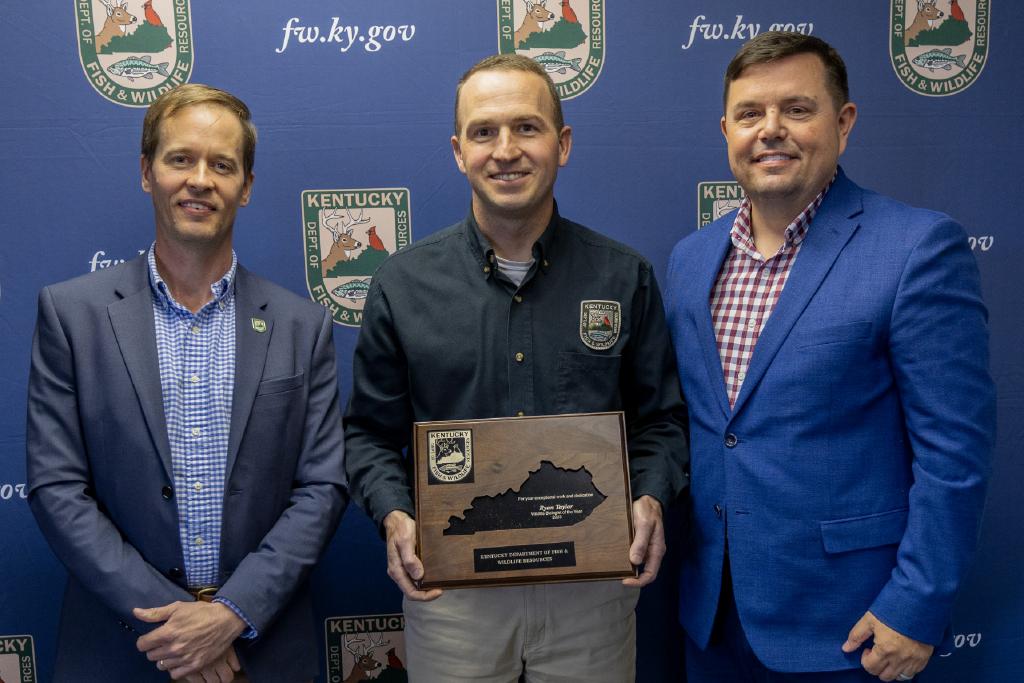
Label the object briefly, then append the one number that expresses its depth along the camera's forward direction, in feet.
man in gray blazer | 5.27
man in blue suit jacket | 4.92
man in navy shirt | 5.56
